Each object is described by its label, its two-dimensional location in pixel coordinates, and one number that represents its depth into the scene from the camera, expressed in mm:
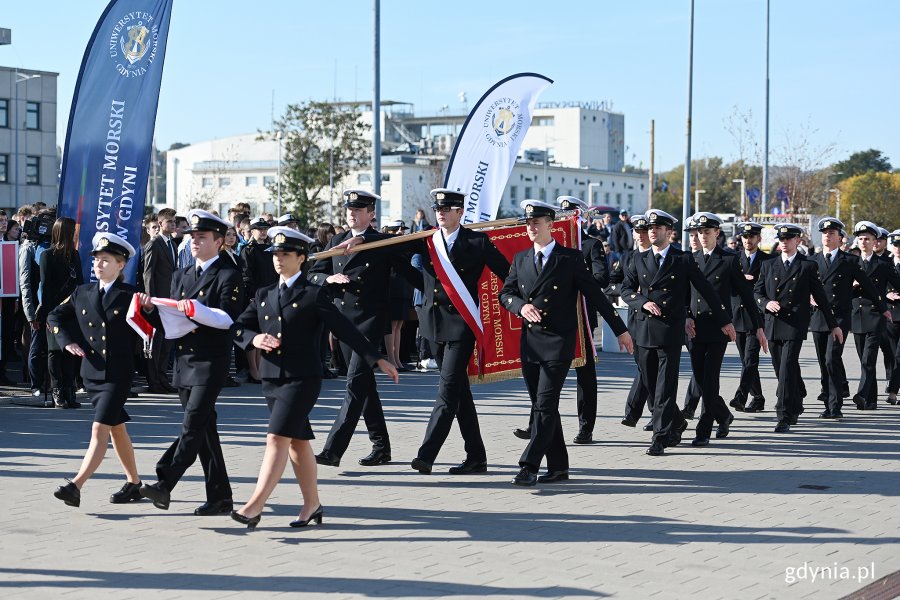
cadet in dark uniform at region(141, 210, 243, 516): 7746
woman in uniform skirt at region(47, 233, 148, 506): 7969
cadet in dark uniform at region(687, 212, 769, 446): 11500
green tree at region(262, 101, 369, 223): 70000
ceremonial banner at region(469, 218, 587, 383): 10680
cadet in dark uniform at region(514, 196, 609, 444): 11310
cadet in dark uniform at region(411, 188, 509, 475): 9484
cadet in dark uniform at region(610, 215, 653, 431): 11250
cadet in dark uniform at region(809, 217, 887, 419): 13492
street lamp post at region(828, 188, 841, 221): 56500
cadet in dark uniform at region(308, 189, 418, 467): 9656
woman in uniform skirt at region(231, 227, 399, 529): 7426
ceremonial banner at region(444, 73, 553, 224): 16016
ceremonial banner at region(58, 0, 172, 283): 11891
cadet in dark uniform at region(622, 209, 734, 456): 10836
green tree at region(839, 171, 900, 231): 58031
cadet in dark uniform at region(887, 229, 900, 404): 14844
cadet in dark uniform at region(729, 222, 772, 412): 13508
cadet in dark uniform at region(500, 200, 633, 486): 9203
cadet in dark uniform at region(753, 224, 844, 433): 12492
